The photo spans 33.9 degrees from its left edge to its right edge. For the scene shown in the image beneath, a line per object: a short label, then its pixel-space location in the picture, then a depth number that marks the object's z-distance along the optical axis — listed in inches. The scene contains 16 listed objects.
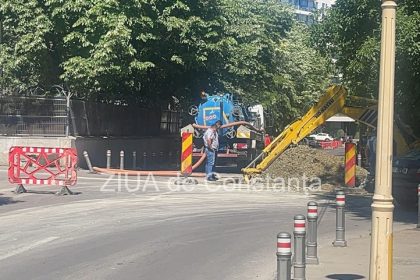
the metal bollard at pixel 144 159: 1184.1
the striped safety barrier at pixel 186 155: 901.2
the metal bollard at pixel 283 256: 246.7
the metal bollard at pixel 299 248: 299.1
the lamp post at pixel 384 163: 252.5
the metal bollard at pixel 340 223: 428.8
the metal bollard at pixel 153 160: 1303.6
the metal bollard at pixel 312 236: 366.2
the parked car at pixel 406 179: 640.4
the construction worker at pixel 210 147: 873.5
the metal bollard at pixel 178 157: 1352.0
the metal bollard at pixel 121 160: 999.5
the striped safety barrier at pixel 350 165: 855.7
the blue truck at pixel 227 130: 1223.5
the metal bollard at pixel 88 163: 992.3
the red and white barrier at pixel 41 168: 698.8
